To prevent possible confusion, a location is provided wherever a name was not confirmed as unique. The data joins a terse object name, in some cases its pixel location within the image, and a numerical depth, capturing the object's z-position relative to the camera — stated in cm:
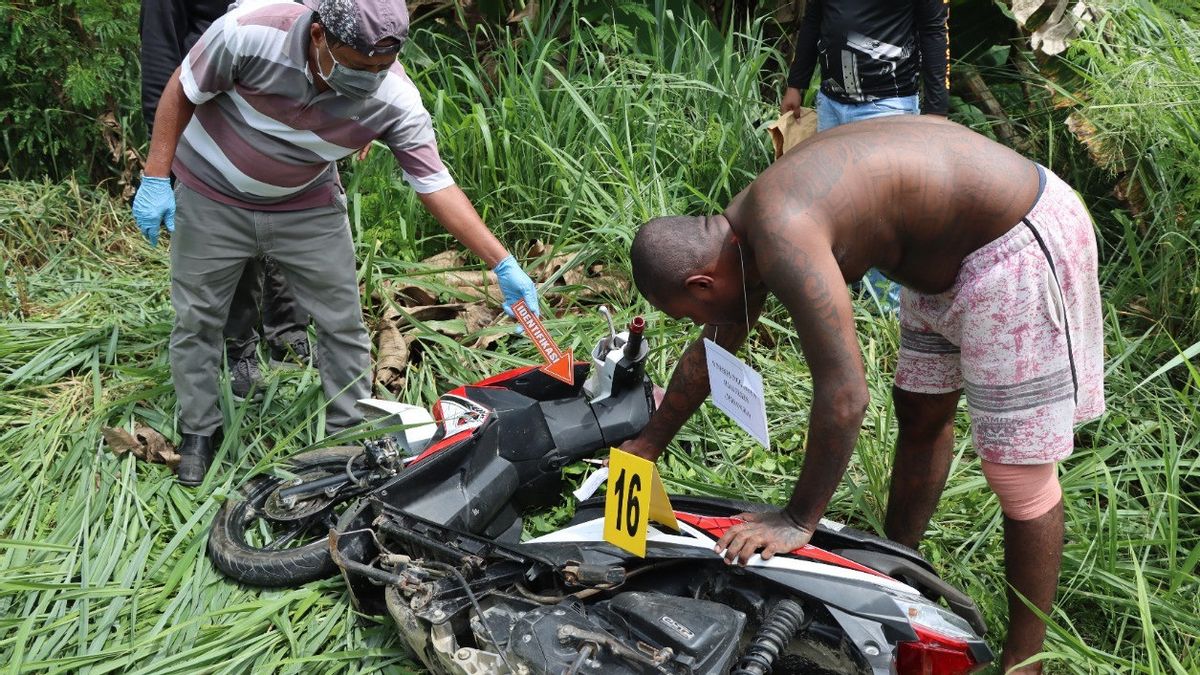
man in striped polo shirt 298
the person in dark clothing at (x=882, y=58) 405
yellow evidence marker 228
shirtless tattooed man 204
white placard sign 215
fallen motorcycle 220
